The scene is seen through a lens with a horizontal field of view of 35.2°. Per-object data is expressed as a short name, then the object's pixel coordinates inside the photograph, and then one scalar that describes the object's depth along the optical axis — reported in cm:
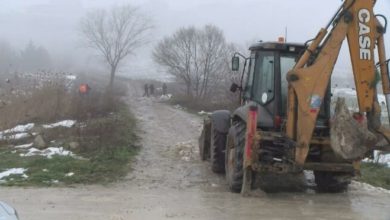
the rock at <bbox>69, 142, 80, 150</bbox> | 1682
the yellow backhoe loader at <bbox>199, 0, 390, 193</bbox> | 1004
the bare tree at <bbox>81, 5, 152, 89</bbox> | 8975
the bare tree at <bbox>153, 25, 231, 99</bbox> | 5675
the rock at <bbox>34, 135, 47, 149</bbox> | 1760
